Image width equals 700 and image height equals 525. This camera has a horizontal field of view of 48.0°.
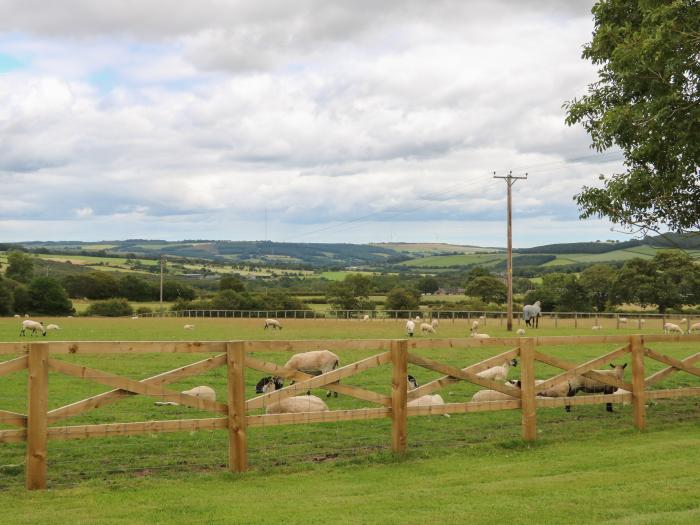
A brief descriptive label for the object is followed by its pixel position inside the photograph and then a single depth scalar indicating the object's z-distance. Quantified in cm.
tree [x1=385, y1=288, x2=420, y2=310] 9906
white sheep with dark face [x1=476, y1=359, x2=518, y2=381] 1876
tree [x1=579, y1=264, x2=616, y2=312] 9281
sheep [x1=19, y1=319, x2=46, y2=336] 5105
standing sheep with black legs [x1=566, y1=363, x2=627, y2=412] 1592
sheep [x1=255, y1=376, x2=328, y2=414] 1391
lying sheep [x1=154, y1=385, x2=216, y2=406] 1638
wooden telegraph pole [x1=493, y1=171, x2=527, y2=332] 5731
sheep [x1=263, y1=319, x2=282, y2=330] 6176
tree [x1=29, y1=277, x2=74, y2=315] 10166
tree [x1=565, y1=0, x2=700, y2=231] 1517
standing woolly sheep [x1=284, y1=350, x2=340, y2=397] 2069
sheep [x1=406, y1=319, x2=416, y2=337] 5006
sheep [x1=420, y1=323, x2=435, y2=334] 5338
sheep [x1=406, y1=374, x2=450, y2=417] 1461
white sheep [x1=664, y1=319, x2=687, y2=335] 5357
